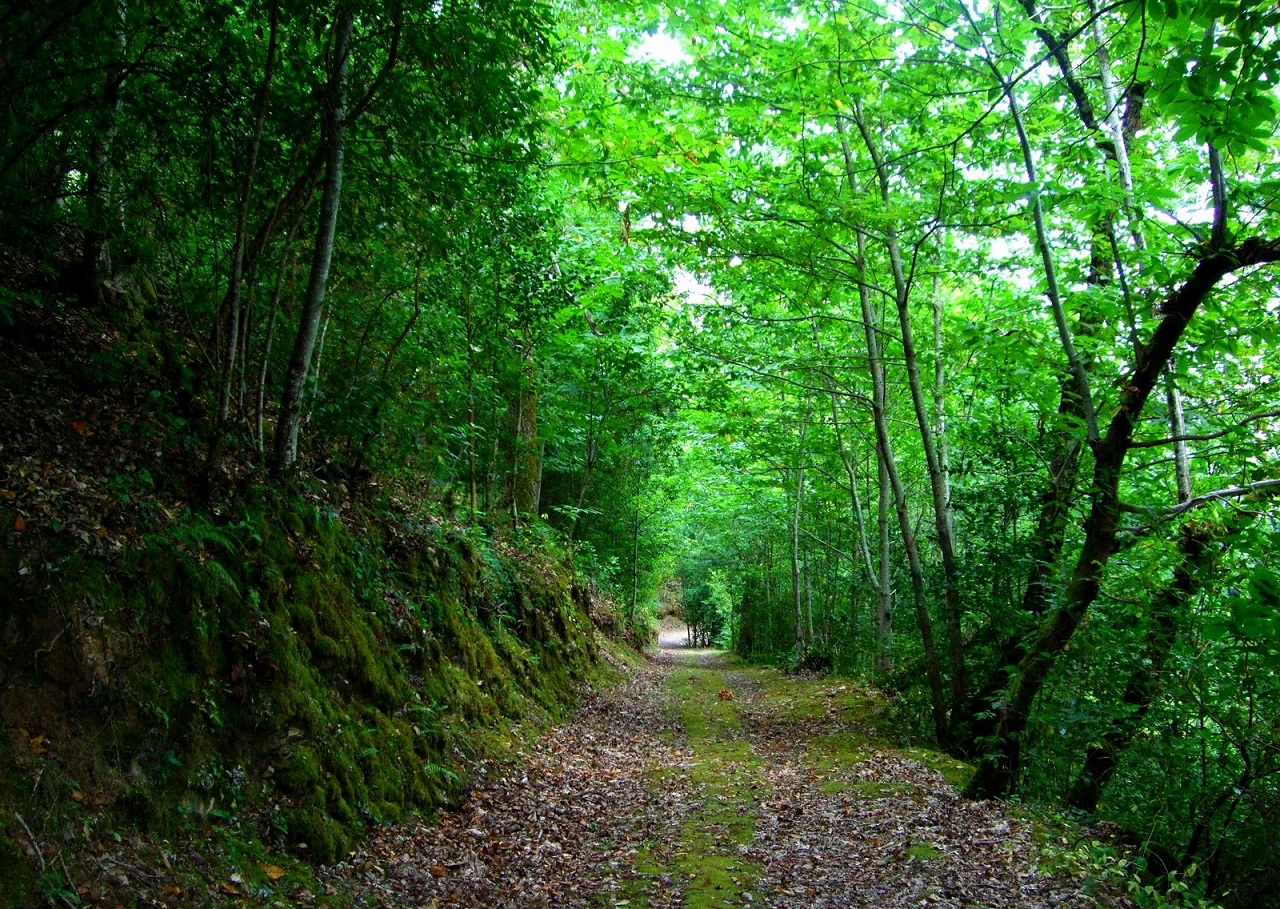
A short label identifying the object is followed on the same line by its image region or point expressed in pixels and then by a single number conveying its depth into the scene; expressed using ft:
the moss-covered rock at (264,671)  12.06
